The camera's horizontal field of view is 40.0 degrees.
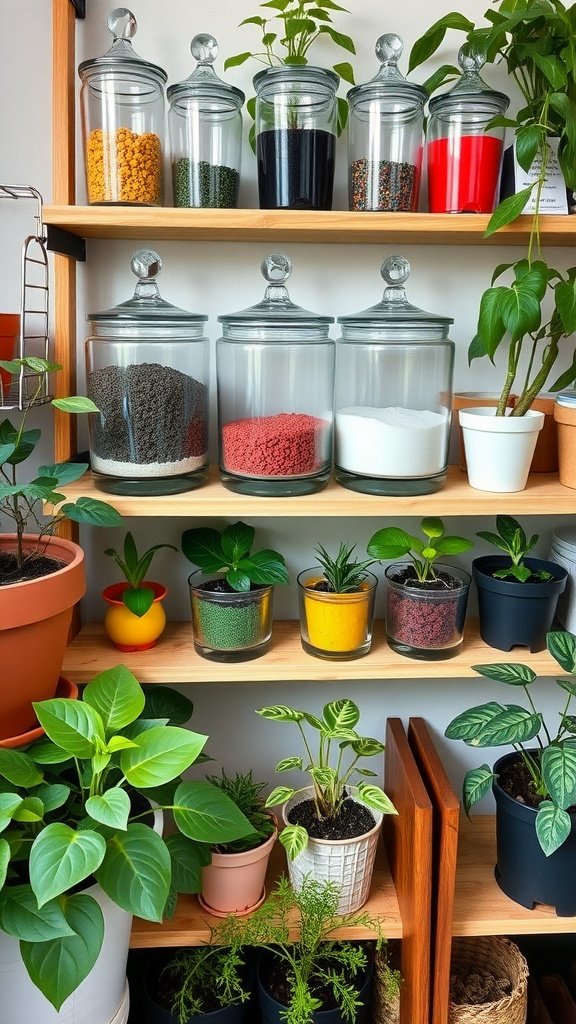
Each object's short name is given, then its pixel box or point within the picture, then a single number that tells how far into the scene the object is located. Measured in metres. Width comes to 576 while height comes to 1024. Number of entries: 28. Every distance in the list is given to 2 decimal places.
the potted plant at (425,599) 1.26
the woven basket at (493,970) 1.29
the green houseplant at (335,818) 1.23
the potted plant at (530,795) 1.14
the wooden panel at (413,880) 1.21
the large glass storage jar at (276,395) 1.19
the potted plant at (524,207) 1.10
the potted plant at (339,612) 1.27
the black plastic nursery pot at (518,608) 1.28
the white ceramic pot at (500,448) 1.21
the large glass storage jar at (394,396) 1.21
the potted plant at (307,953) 1.20
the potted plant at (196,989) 1.25
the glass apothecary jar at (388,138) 1.17
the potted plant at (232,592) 1.26
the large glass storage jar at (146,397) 1.17
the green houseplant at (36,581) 1.01
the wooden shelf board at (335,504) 1.17
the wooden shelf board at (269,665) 1.26
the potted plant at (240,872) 1.25
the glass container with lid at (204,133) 1.16
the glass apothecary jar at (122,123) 1.13
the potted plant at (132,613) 1.29
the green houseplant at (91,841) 0.93
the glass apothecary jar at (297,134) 1.13
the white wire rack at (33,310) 1.18
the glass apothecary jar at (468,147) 1.16
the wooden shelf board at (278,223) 1.11
